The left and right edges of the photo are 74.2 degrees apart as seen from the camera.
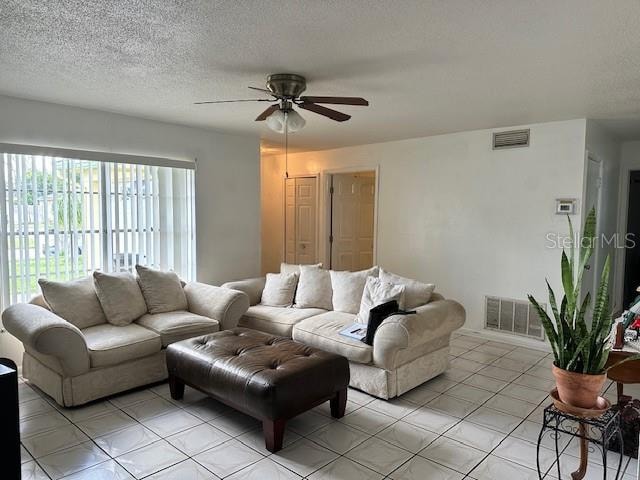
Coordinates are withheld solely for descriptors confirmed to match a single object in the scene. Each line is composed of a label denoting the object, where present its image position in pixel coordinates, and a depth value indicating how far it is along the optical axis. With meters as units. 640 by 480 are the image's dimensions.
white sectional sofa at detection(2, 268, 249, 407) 2.91
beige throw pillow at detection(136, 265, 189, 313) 3.89
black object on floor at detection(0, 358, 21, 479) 1.13
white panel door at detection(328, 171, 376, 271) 6.46
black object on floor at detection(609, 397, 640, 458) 2.43
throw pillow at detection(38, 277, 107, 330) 3.41
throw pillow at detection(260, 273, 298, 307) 4.43
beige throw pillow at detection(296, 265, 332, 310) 4.29
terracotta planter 1.85
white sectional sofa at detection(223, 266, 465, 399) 3.12
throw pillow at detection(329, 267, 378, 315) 4.04
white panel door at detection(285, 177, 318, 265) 6.60
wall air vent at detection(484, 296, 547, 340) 4.50
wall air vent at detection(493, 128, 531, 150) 4.47
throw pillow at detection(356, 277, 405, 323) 3.53
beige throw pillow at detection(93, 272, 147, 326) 3.61
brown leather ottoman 2.48
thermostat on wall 4.20
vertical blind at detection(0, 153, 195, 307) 3.57
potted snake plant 1.87
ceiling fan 2.89
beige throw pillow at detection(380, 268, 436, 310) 3.61
